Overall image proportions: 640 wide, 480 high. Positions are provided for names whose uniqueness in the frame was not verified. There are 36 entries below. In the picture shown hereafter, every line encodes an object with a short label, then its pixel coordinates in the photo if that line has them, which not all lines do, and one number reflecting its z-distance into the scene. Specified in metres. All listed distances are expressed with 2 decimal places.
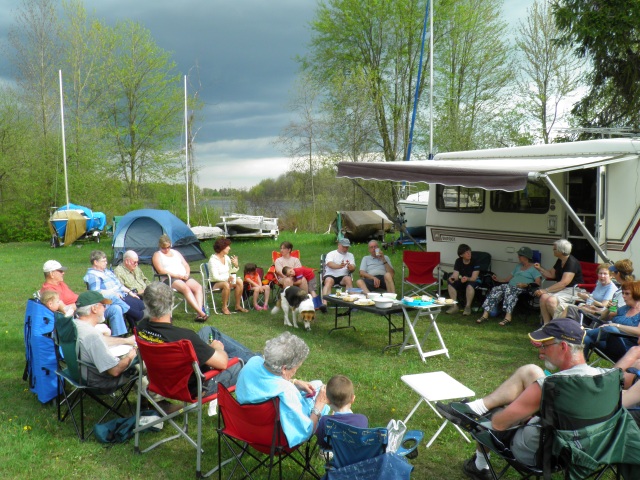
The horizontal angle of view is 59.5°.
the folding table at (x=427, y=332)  5.25
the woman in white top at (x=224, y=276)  7.37
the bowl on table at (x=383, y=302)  5.51
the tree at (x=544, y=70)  18.92
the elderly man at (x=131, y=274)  6.39
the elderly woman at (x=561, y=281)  5.84
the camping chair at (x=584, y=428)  2.41
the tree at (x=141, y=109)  23.78
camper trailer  6.08
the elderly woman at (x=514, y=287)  6.68
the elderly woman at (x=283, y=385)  2.74
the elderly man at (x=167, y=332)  3.33
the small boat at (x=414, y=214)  13.70
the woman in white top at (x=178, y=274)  6.95
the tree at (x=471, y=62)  20.97
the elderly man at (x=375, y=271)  7.27
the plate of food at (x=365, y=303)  5.71
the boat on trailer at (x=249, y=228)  16.25
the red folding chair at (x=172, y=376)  3.14
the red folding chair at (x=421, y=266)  7.79
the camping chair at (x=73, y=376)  3.61
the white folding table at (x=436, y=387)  3.17
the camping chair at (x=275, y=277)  7.54
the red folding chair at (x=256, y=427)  2.68
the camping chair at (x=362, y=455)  2.35
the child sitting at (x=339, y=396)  2.74
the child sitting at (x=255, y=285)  7.61
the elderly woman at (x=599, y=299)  5.11
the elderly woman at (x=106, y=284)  5.75
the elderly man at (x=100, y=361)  3.55
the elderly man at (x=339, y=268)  7.41
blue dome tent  12.16
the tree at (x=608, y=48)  11.13
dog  6.44
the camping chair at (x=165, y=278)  6.99
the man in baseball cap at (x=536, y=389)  2.58
